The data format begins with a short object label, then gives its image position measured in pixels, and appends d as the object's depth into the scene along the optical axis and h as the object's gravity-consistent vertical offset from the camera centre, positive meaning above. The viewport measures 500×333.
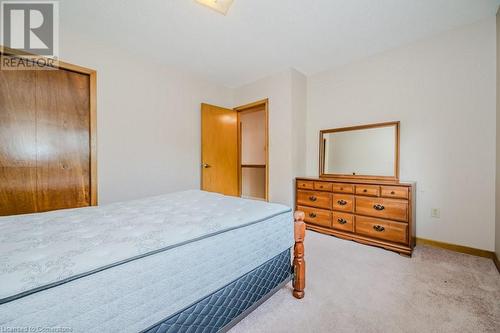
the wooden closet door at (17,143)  2.04 +0.23
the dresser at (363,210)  2.18 -0.57
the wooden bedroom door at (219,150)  3.55 +0.28
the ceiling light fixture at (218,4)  1.91 +1.56
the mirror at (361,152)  2.64 +0.19
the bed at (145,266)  0.63 -0.41
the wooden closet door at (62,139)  2.22 +0.29
